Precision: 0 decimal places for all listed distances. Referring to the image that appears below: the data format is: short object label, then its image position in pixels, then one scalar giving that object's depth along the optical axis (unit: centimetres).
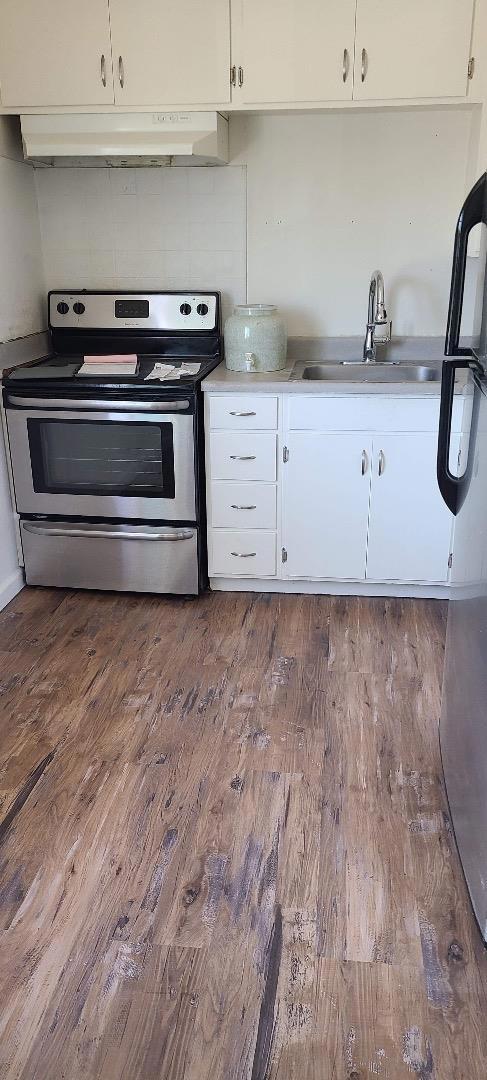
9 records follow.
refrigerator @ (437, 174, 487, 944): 165
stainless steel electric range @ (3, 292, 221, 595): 297
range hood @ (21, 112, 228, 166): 291
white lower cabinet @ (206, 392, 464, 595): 295
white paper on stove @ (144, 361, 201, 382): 299
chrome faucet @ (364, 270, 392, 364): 317
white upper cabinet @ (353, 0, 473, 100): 273
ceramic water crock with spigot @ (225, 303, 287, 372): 310
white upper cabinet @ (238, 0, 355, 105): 278
